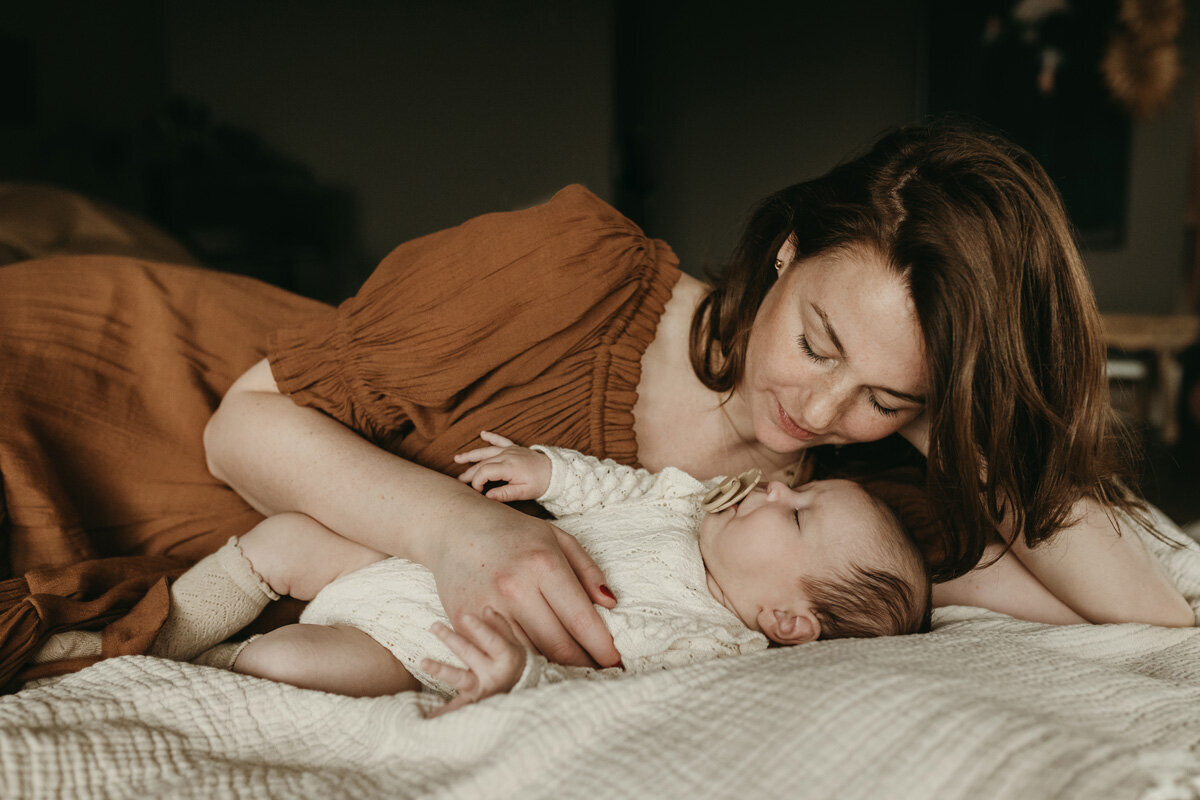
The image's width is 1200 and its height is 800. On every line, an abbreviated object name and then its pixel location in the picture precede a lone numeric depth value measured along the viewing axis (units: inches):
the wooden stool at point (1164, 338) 126.3
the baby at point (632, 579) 31.1
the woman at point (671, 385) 34.0
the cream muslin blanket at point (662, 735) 19.0
